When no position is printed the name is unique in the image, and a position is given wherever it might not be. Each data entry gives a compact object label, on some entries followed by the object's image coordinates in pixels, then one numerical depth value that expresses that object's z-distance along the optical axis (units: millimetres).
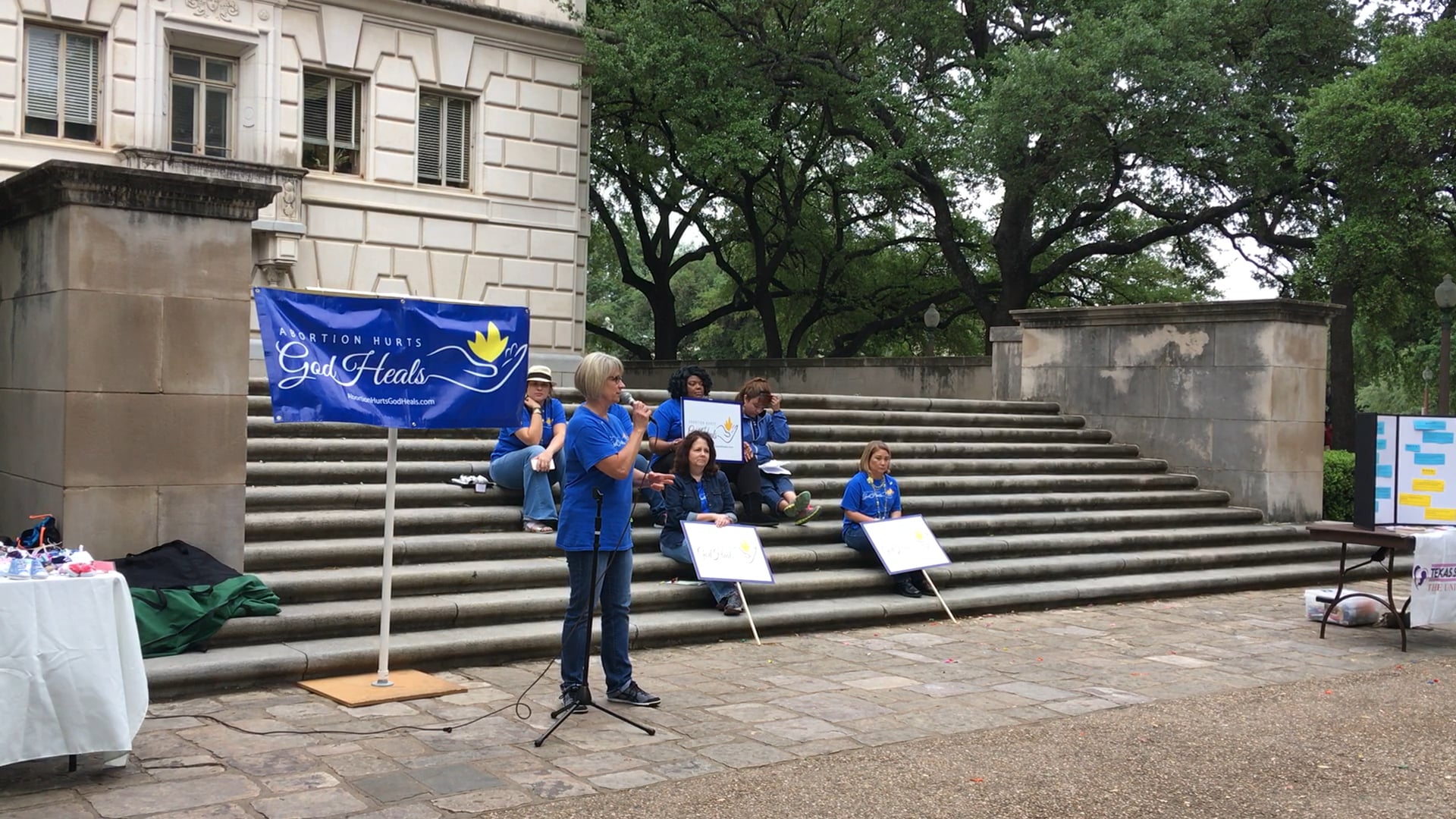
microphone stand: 6945
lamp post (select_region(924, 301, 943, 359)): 30312
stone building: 18078
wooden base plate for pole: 7488
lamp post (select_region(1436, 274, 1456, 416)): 20469
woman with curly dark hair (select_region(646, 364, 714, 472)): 11523
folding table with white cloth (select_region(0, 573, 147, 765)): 5750
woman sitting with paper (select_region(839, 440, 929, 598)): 11695
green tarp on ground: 7762
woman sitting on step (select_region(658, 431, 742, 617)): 10633
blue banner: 7516
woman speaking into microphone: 7129
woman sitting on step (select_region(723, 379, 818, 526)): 11969
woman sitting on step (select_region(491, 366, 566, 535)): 10836
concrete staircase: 8758
